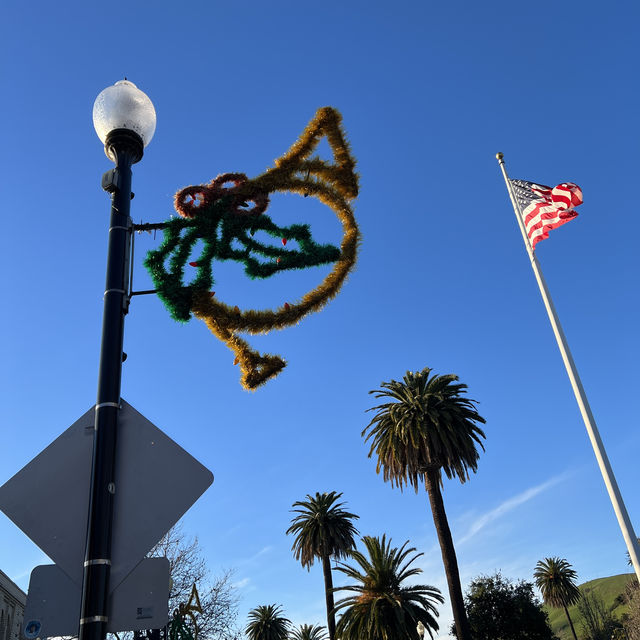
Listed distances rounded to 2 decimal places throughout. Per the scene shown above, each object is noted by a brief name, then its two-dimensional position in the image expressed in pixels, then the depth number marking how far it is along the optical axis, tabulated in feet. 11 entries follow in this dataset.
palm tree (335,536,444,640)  115.34
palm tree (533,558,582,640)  247.70
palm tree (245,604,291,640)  204.95
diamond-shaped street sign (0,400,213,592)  11.48
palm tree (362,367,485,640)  108.47
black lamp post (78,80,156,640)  10.84
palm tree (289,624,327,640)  217.56
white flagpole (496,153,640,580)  42.91
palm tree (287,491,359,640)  159.43
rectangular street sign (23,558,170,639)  10.87
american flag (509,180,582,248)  49.90
